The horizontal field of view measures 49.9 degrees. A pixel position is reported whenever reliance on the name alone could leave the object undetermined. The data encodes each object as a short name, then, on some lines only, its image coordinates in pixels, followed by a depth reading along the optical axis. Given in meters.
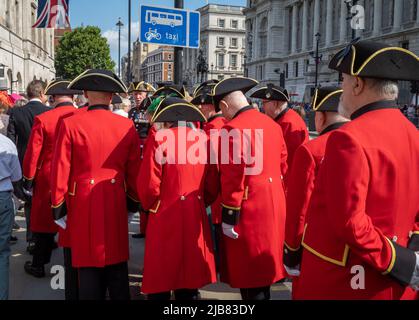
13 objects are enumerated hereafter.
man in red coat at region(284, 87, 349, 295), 3.01
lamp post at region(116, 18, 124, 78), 40.66
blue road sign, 7.52
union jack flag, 17.41
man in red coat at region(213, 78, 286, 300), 3.88
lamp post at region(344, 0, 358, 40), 19.95
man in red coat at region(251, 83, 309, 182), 6.16
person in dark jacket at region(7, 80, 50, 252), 6.30
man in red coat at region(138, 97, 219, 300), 3.80
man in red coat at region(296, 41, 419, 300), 2.16
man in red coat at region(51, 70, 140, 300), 3.93
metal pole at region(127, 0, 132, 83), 24.53
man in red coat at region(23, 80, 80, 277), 5.24
